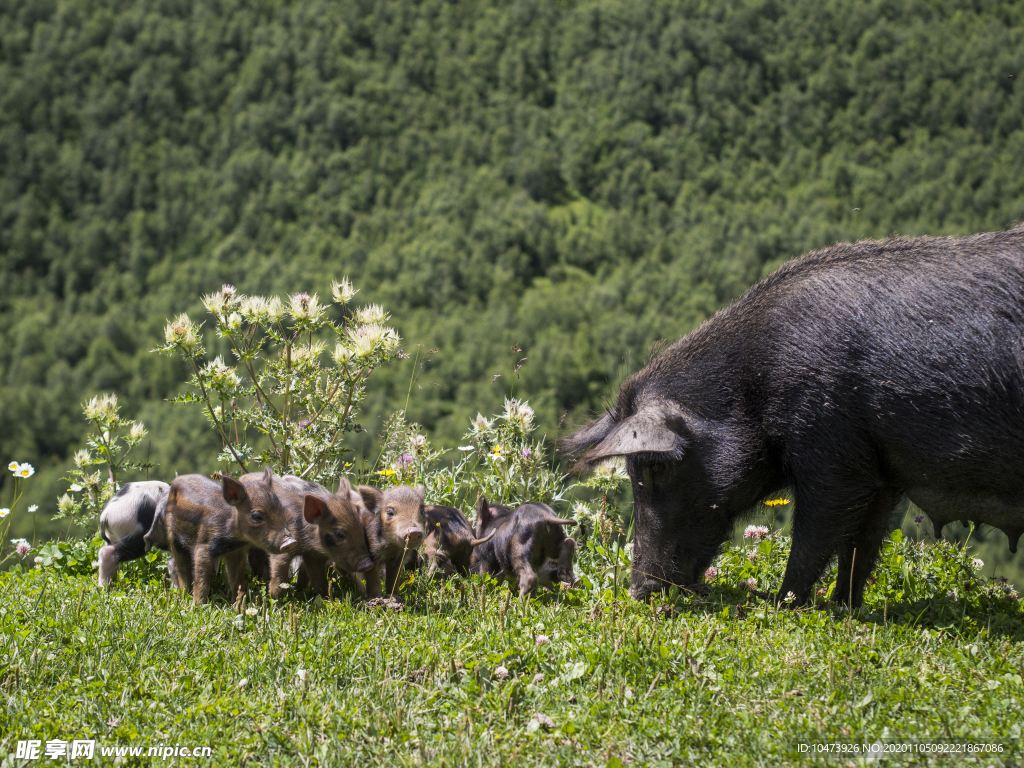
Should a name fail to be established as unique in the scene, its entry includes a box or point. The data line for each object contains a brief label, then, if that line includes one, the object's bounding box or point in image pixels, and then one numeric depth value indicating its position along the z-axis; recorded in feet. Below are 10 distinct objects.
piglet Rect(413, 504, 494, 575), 18.35
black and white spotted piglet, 17.24
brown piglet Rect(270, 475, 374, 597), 15.70
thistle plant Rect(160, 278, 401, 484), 19.62
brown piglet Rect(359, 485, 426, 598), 16.10
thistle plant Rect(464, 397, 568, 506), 21.85
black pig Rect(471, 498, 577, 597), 17.60
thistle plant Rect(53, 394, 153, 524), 20.25
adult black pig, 14.58
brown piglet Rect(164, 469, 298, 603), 15.87
